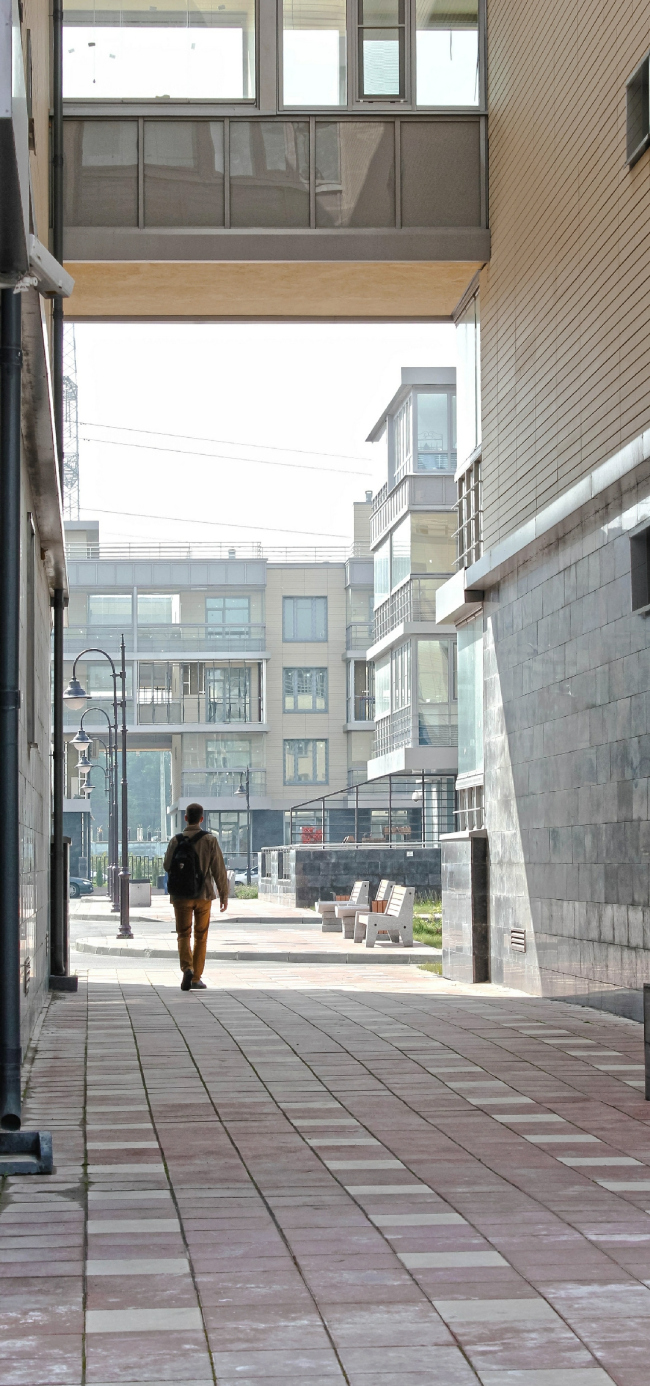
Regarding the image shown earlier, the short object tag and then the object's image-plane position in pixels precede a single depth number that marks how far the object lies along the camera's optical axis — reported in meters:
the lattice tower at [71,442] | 93.25
